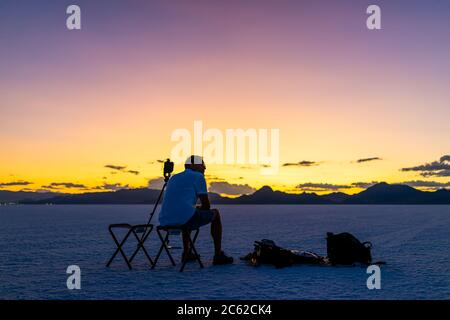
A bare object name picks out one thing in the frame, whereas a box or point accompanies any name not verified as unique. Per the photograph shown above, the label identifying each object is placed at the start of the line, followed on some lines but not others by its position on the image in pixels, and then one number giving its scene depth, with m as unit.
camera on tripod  10.20
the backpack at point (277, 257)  9.08
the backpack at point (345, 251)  9.19
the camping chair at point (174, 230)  8.23
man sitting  8.30
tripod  8.31
